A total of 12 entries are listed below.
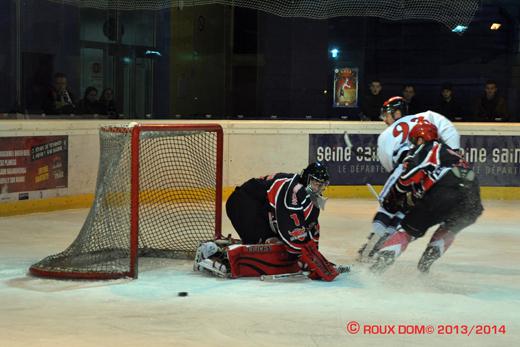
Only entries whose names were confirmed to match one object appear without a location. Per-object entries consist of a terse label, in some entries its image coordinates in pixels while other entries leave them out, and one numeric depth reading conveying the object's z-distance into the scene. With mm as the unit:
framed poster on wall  19953
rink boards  18453
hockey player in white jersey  10812
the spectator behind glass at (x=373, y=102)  19766
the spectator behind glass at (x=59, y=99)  16795
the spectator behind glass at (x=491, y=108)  19656
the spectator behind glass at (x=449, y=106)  19828
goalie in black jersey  9898
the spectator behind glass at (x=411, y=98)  20109
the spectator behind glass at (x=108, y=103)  18078
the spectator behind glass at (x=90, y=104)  17453
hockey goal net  10172
